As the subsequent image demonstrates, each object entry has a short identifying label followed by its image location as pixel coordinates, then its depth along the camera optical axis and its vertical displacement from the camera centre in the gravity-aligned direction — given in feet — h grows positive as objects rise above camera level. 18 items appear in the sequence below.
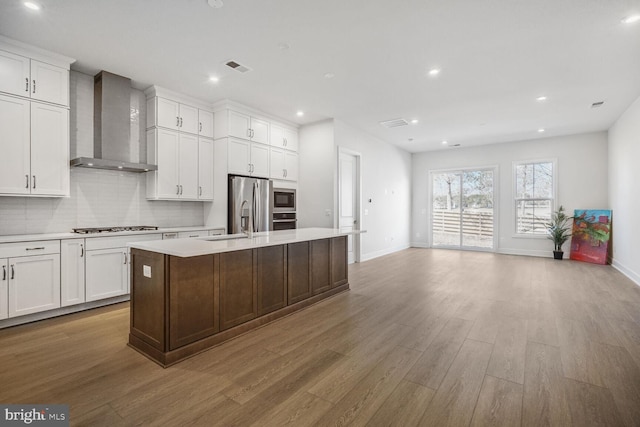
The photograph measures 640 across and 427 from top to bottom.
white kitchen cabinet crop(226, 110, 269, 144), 16.76 +4.87
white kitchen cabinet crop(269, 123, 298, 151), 19.31 +4.86
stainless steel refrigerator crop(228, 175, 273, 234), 16.76 +0.45
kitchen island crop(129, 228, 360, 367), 7.92 -2.37
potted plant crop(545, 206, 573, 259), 23.35 -1.33
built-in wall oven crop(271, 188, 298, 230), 19.29 +0.16
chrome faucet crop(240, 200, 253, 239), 16.71 -0.33
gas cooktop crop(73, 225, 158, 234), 12.40 -0.81
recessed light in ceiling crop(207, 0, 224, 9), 8.51 +5.87
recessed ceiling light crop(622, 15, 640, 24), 9.09 +5.86
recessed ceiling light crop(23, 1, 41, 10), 8.64 +5.87
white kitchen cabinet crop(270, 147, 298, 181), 19.22 +3.05
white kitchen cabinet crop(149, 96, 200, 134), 14.75 +4.85
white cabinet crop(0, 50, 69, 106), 10.59 +4.80
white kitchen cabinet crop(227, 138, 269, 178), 16.74 +3.07
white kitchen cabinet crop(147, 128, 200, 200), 14.76 +2.34
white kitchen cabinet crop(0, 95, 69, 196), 10.66 +2.31
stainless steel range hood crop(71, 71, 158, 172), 13.16 +3.95
